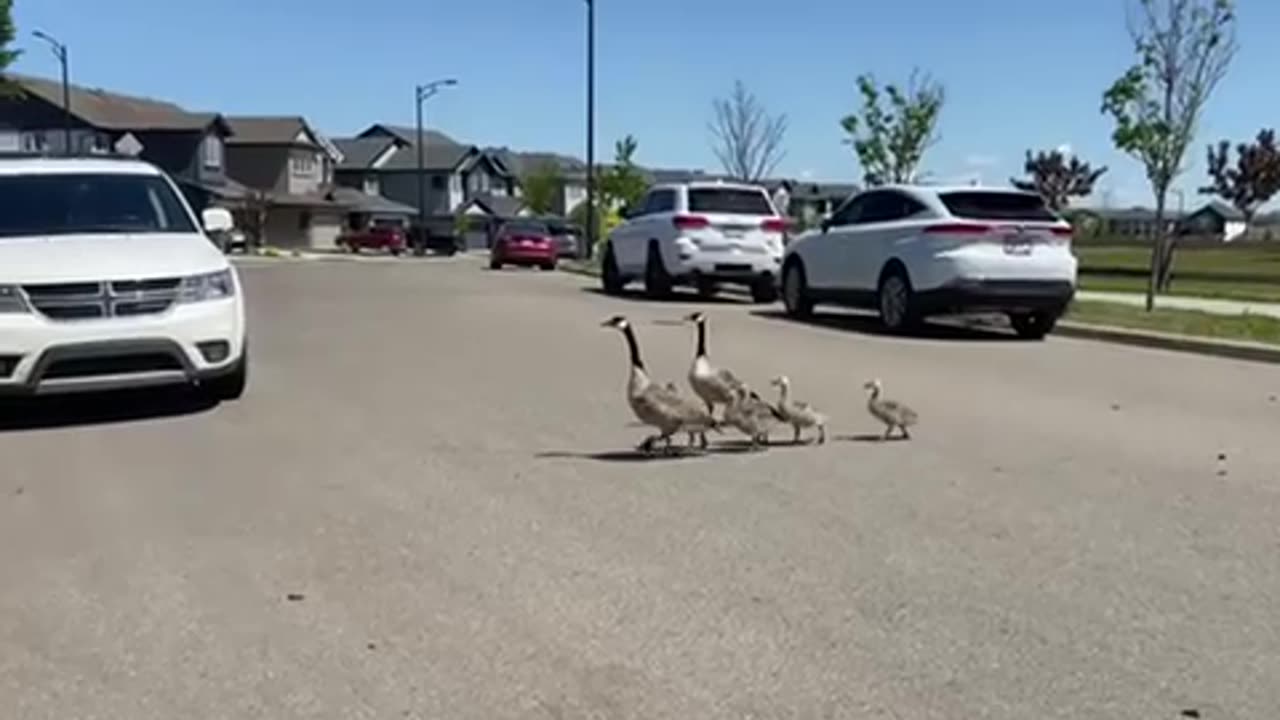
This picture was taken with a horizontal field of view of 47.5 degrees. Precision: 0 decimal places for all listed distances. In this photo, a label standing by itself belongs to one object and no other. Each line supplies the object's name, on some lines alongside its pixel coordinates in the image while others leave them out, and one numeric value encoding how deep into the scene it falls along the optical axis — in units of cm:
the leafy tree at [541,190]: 10612
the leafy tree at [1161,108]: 1898
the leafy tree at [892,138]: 2967
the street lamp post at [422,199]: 7881
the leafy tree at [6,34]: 4491
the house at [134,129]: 6694
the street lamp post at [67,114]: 5941
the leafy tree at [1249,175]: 7106
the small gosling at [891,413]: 838
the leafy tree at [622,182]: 5703
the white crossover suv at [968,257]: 1512
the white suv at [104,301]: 858
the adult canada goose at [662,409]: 753
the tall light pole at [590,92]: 4246
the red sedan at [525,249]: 4209
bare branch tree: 4753
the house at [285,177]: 8069
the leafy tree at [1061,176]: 5756
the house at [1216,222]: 11156
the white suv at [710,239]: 2114
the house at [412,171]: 10169
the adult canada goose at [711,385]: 804
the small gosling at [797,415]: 813
